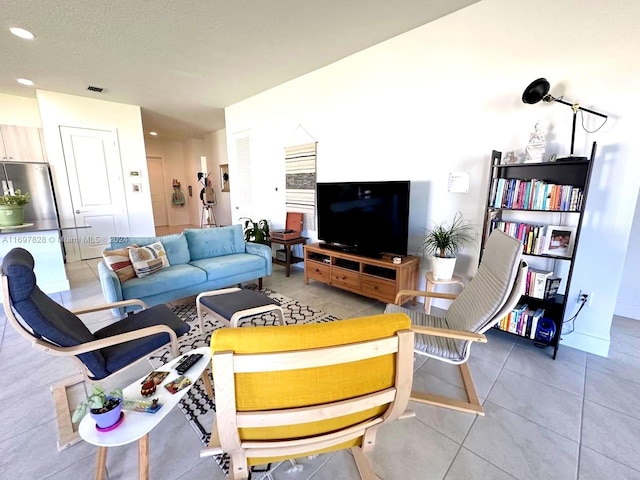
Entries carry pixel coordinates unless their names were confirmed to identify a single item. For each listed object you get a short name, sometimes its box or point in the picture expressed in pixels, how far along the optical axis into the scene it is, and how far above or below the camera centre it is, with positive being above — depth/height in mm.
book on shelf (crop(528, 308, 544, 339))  2211 -1029
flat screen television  2867 -259
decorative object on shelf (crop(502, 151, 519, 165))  2258 +283
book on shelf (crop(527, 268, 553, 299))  2168 -707
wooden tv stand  2850 -883
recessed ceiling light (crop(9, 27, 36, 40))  2752 +1631
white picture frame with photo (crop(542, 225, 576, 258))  2129 -371
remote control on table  1401 -878
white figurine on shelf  2084 +353
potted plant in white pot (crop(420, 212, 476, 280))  2553 -478
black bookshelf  2010 -117
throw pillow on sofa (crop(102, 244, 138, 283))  2617 -646
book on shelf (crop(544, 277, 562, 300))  2168 -740
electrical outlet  2200 -817
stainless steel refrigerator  4391 +168
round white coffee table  1017 -884
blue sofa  2617 -806
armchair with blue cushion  1271 -749
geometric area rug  1562 -1271
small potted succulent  1034 -806
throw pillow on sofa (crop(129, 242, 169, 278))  2764 -661
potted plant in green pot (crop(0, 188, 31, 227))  3037 -153
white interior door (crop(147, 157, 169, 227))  8516 +162
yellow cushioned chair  706 -531
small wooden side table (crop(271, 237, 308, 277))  4005 -749
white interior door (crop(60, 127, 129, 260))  4898 +172
